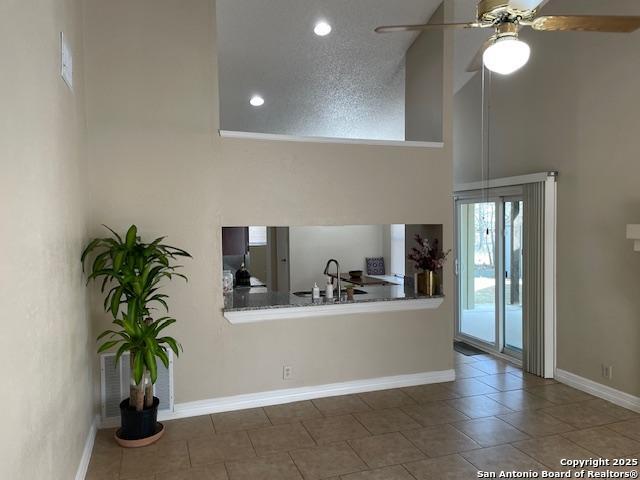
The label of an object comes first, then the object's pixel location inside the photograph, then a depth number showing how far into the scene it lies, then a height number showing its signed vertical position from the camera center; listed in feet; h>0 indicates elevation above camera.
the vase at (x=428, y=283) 15.21 -1.40
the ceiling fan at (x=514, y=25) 7.24 +3.41
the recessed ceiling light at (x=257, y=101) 18.45 +5.37
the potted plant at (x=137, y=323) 10.53 -1.86
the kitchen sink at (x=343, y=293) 15.35 -1.74
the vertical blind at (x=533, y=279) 15.71 -1.37
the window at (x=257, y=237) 30.50 +0.22
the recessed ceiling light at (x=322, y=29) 15.05 +6.62
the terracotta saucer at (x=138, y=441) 11.01 -4.56
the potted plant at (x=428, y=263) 15.14 -0.79
